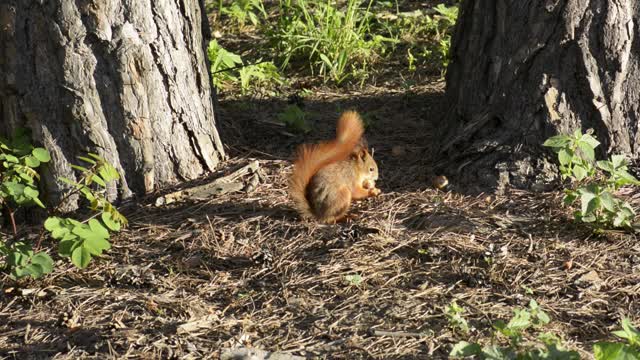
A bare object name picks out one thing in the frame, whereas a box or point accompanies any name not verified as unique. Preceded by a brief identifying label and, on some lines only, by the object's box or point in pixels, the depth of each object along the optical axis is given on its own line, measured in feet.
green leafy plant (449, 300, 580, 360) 17.34
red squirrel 25.00
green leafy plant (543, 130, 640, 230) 23.06
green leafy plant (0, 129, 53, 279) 21.93
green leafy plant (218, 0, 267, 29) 39.78
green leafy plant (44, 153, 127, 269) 21.56
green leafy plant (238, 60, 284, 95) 33.81
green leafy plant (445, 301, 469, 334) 19.81
